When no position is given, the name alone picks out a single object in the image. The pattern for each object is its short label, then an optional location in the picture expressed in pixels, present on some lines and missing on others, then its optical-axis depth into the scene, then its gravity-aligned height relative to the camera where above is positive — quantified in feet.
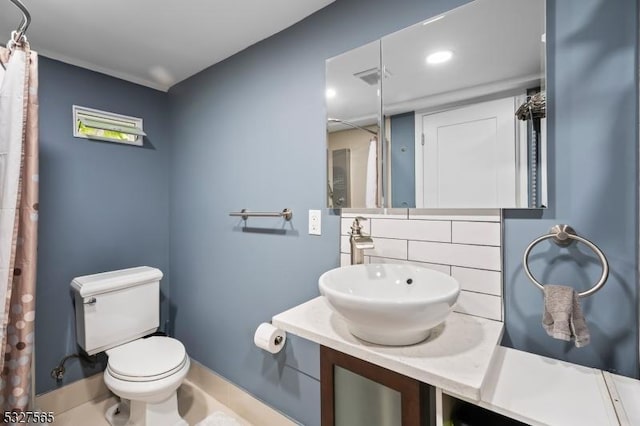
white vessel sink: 2.56 -0.92
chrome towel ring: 2.83 -0.34
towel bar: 5.49 -0.08
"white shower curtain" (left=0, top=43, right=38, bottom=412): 4.34 -0.11
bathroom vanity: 2.29 -1.54
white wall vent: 6.64 +1.95
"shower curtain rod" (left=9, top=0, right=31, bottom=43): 3.88 +2.55
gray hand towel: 2.69 -1.00
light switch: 5.10 -0.22
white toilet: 5.17 -2.71
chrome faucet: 4.12 -0.44
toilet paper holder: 4.95 -2.12
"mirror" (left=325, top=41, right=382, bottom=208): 4.48 +1.27
